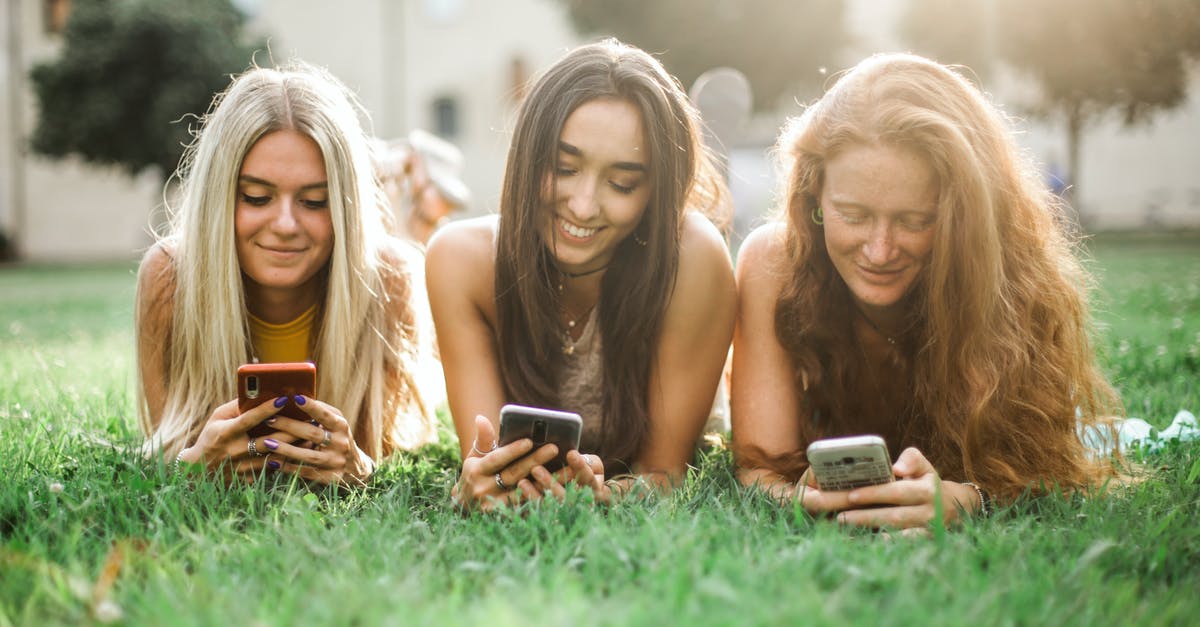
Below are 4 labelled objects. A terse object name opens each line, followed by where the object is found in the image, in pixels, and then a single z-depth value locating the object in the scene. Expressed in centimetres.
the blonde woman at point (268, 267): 345
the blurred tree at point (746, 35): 2244
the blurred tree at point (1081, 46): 1428
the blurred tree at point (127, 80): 2592
